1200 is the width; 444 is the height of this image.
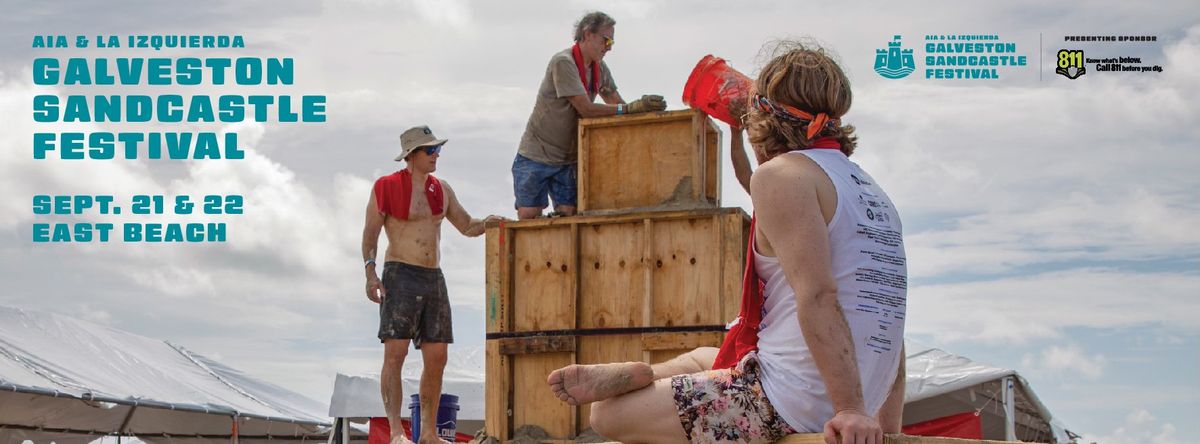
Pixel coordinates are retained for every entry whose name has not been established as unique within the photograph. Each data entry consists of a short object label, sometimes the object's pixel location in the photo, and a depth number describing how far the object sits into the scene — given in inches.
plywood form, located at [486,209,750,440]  331.3
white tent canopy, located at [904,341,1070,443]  628.7
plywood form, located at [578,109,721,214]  345.1
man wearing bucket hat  350.0
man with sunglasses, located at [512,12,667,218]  369.4
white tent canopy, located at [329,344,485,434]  682.2
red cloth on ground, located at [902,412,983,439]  669.9
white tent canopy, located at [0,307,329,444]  644.1
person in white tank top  133.0
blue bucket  362.6
